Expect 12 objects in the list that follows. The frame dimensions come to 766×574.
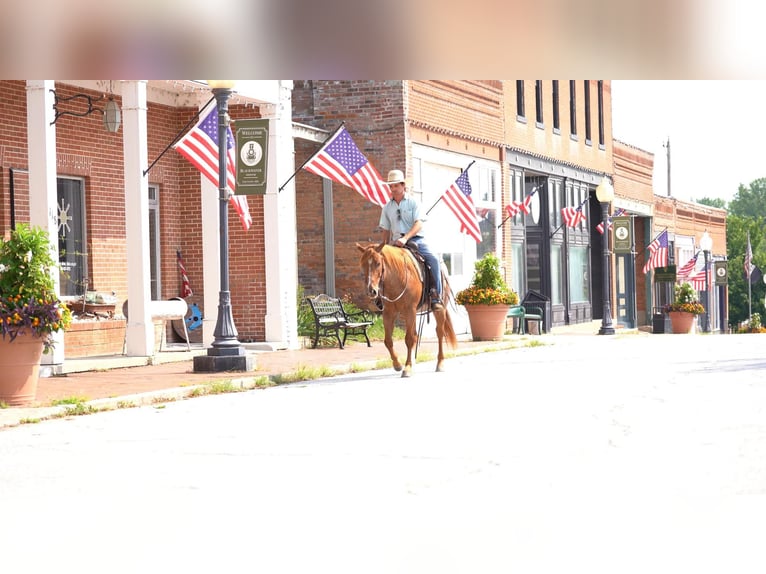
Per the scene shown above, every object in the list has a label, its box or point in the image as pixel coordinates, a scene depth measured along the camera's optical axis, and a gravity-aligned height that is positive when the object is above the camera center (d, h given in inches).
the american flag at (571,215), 1330.0 +74.5
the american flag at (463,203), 954.1 +65.2
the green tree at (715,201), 6318.9 +414.9
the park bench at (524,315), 1149.9 -33.1
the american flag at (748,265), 2017.7 +21.6
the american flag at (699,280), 1833.2 -2.0
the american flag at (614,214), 1472.2 +90.3
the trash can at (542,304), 1249.4 -22.8
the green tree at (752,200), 6082.7 +399.5
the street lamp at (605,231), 1196.5 +50.2
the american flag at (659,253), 1546.5 +35.0
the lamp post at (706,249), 1728.6 +43.2
